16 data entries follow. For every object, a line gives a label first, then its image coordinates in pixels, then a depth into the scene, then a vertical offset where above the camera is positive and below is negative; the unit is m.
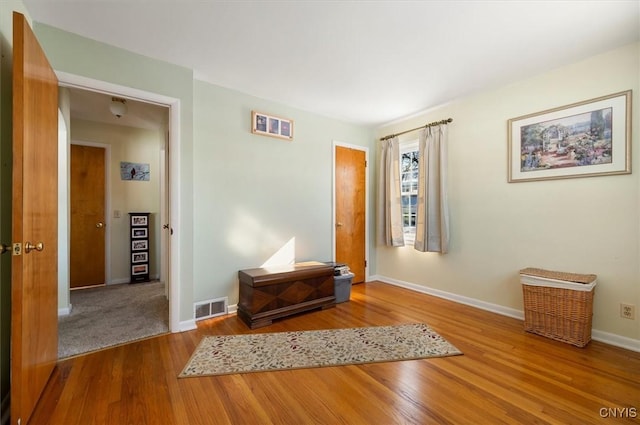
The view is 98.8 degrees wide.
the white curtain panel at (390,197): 4.02 +0.23
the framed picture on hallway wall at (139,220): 4.32 -0.12
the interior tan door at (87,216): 4.02 -0.05
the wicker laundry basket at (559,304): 2.21 -0.78
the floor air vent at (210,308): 2.80 -1.00
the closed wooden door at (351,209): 4.05 +0.06
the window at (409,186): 3.92 +0.39
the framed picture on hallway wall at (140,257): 4.32 -0.71
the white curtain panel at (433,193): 3.38 +0.25
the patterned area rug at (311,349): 1.95 -1.09
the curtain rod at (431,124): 3.39 +1.15
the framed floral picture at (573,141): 2.25 +0.66
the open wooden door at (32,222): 1.29 -0.05
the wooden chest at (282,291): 2.66 -0.83
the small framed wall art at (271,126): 3.15 +1.04
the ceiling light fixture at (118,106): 3.27 +1.28
